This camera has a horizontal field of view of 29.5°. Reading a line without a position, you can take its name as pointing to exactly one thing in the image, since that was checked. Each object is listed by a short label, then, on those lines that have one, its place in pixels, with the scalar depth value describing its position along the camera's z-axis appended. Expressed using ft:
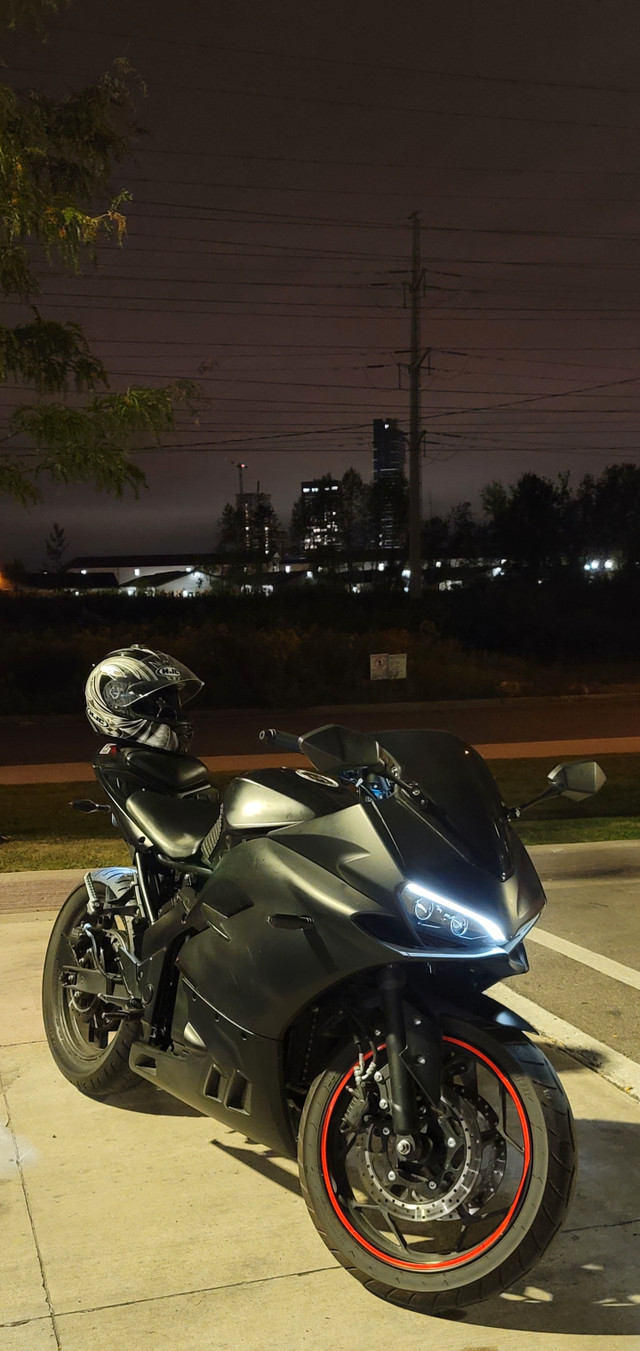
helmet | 14.79
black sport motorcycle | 9.83
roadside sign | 84.05
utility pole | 122.72
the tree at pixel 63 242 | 31.09
